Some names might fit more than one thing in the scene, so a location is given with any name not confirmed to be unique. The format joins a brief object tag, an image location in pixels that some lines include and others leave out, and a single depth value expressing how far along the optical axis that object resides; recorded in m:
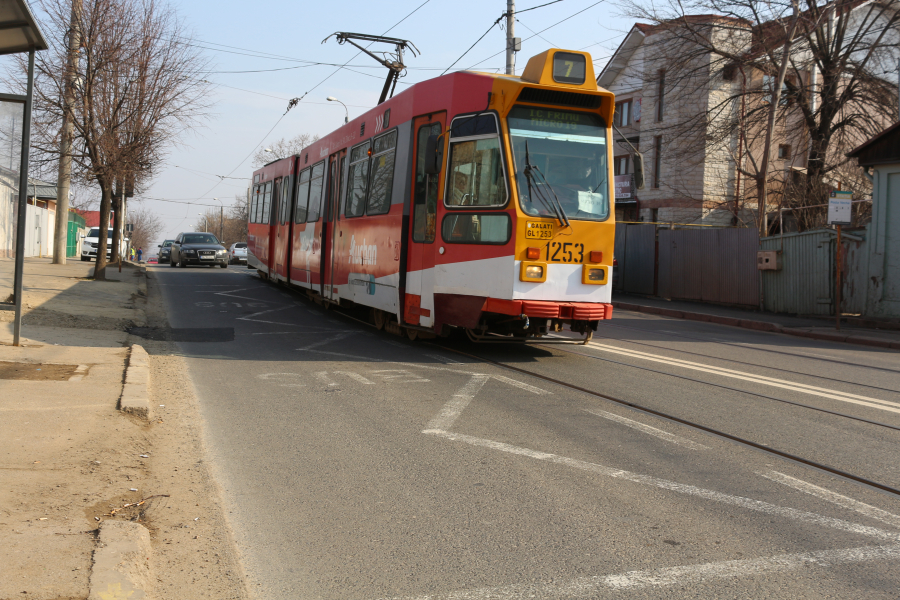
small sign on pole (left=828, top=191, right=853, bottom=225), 15.38
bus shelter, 8.36
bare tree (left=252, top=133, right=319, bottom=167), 75.70
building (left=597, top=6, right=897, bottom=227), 25.75
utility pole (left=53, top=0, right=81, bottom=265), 18.67
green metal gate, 47.40
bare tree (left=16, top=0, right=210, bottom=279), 18.94
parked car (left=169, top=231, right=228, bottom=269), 33.22
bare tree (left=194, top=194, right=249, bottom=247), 107.25
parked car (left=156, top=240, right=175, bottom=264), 49.86
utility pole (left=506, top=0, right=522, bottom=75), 22.17
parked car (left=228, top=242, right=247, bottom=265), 48.53
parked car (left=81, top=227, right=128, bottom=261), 40.81
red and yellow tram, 9.01
